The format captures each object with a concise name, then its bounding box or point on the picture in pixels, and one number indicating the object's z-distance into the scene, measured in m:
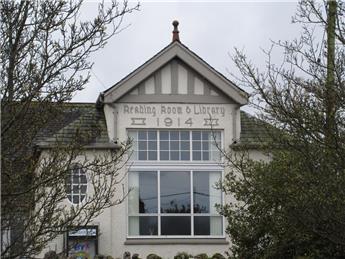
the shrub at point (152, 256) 19.06
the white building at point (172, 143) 20.23
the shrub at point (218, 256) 19.11
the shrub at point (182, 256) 19.36
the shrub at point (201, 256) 19.23
